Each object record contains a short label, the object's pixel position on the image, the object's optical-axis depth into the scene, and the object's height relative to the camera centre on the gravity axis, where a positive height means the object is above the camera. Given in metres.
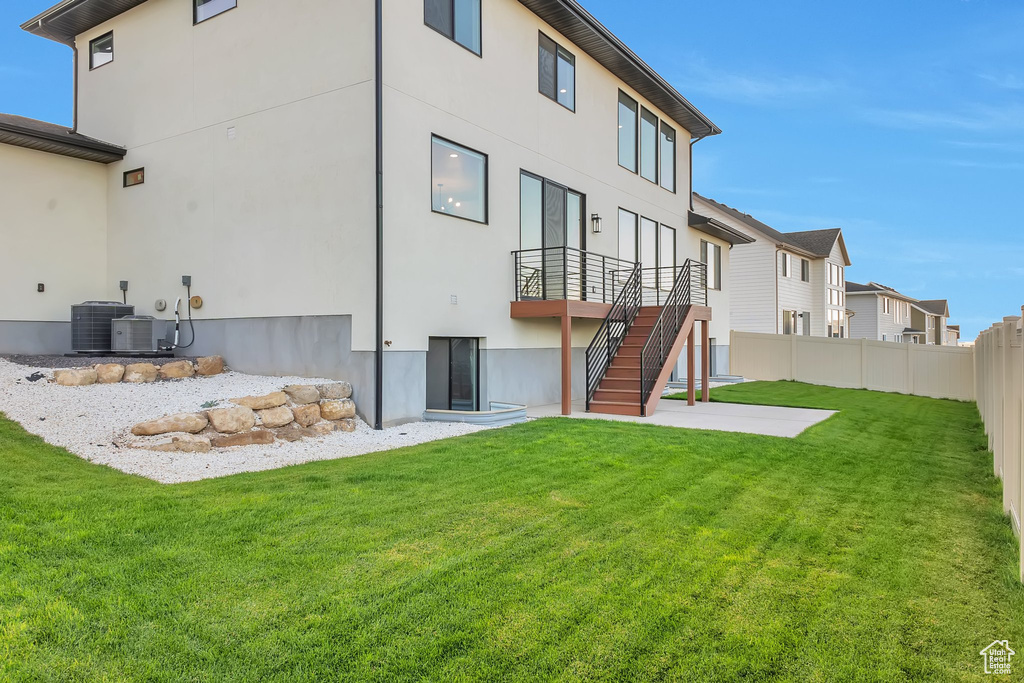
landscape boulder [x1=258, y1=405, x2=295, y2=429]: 8.34 -0.99
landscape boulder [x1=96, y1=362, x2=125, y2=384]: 9.26 -0.44
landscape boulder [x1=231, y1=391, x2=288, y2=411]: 8.37 -0.78
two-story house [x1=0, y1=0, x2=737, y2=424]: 9.75 +2.80
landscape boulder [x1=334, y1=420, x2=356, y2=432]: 9.23 -1.22
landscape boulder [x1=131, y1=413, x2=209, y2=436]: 7.35 -0.98
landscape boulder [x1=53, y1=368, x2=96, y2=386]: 8.92 -0.49
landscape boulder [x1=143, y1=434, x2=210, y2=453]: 7.18 -1.17
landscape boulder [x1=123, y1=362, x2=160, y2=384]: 9.52 -0.45
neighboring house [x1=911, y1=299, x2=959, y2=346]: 54.03 +2.20
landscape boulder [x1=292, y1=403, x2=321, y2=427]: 8.80 -1.00
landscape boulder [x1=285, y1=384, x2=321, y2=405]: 9.00 -0.72
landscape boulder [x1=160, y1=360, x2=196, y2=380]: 9.98 -0.44
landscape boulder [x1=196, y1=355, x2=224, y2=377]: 10.64 -0.39
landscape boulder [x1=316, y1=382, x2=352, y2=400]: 9.38 -0.71
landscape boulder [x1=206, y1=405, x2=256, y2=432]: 7.80 -0.96
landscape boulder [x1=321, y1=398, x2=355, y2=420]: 9.20 -0.98
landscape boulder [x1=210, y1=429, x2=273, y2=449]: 7.67 -1.20
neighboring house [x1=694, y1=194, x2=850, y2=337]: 29.20 +3.30
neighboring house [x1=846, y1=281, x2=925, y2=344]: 42.59 +2.37
